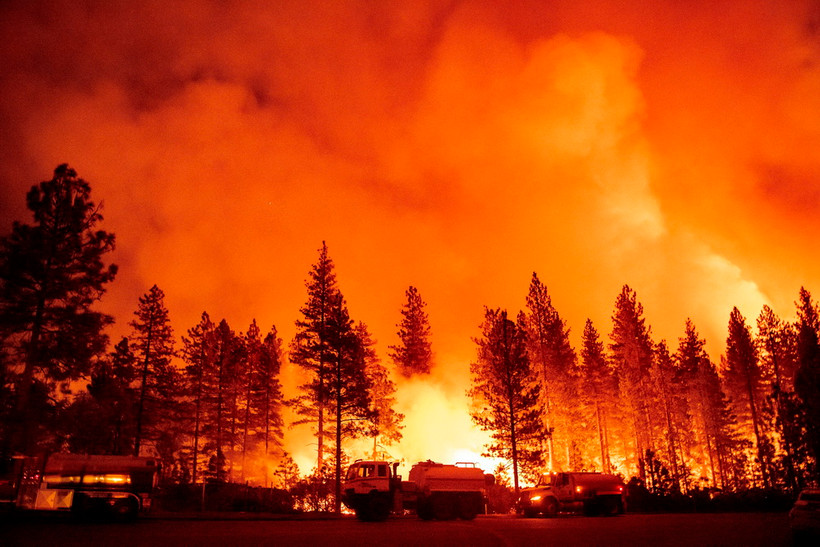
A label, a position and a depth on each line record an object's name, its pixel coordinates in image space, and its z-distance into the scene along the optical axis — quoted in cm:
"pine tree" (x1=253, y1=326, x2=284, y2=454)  6031
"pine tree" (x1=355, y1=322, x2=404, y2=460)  5241
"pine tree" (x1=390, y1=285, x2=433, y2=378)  6318
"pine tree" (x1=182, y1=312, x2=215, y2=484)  5512
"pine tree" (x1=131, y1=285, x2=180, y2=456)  4591
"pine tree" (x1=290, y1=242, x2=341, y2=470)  4347
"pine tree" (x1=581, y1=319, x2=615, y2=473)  6462
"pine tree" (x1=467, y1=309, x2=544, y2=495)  3931
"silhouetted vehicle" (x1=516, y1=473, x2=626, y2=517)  2866
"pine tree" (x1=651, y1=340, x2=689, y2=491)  6347
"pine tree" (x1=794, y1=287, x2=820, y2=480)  2852
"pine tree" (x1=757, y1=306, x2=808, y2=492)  6675
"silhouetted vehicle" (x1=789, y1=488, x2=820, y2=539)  1446
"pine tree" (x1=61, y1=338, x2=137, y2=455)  2844
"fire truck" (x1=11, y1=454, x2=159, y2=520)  2222
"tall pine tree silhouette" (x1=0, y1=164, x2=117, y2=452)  2745
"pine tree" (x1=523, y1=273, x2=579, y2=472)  5312
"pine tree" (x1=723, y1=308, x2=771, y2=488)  6744
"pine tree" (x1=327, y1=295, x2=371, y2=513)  4000
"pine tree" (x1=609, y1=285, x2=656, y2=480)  6134
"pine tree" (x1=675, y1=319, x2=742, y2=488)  6850
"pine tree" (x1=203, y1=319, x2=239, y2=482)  5544
